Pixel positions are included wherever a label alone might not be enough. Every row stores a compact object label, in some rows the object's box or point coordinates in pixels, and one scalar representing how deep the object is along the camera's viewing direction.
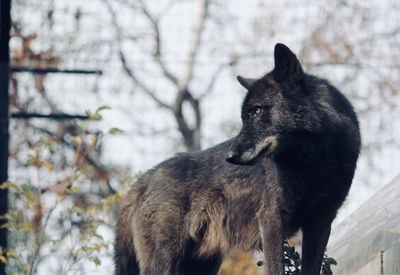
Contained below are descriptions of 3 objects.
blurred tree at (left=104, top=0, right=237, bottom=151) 18.90
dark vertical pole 9.13
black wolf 8.80
